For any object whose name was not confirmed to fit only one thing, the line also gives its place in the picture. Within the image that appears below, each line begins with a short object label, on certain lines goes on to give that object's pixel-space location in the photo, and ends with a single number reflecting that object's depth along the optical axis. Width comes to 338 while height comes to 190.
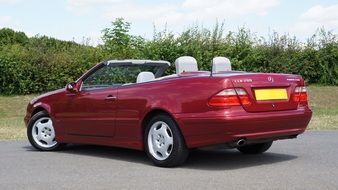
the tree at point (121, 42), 21.58
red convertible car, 6.82
